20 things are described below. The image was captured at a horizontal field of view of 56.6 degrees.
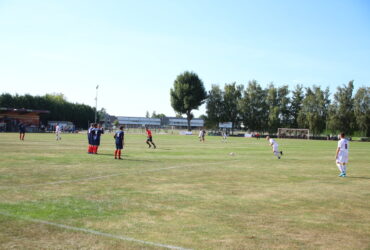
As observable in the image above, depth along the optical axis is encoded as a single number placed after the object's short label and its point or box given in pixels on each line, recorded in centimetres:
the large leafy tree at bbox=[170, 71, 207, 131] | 10594
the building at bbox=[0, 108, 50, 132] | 7600
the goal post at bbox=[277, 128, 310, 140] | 9519
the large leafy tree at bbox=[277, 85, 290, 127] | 10250
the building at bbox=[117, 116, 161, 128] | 15300
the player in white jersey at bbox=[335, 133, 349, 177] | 1606
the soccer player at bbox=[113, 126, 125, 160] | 2097
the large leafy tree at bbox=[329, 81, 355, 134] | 8869
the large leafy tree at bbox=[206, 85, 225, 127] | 11194
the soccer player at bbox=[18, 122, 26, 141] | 3953
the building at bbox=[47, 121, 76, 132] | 8498
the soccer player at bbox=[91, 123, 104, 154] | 2388
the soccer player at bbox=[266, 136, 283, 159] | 2444
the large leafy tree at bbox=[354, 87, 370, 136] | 8512
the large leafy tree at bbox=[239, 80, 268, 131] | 10556
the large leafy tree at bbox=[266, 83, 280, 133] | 10031
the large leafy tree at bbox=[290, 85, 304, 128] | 10219
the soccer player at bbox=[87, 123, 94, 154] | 2400
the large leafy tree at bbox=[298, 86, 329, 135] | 9344
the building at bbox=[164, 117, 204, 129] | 15688
